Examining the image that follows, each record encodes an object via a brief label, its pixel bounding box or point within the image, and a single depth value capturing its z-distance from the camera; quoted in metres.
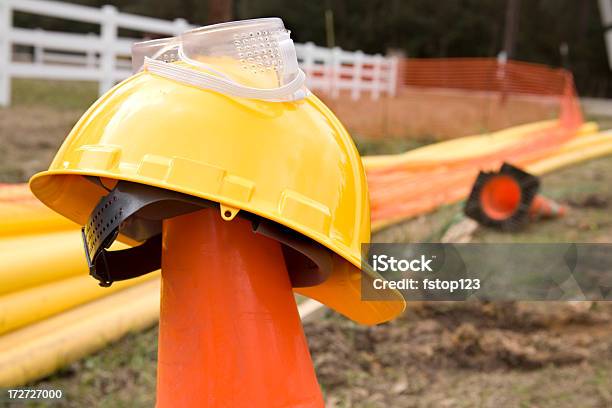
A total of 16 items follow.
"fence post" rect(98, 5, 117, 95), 9.54
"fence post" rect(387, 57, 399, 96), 19.05
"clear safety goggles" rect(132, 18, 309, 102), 1.63
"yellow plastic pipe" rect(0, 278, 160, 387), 2.46
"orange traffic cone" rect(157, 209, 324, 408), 1.71
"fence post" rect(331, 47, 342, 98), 14.40
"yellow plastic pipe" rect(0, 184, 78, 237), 2.82
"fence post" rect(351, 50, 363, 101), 16.48
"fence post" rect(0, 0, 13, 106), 8.24
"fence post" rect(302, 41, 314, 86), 14.07
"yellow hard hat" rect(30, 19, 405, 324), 1.48
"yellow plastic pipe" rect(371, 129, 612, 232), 7.88
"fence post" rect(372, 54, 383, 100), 17.67
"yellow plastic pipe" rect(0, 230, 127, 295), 2.57
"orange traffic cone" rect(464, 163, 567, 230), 4.89
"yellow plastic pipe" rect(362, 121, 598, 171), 6.09
